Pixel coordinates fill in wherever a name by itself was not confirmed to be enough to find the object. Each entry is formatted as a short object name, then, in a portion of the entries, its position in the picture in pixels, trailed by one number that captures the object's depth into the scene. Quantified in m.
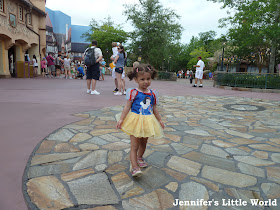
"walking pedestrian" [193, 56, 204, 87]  13.65
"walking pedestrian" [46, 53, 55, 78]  18.62
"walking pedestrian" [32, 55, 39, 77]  19.59
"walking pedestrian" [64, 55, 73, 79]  17.25
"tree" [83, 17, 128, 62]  42.11
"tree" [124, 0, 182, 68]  28.47
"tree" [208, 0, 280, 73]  14.49
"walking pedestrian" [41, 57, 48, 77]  21.50
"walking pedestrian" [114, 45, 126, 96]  7.65
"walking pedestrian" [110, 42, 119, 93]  8.29
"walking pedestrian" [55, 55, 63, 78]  20.59
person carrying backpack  7.59
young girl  2.31
